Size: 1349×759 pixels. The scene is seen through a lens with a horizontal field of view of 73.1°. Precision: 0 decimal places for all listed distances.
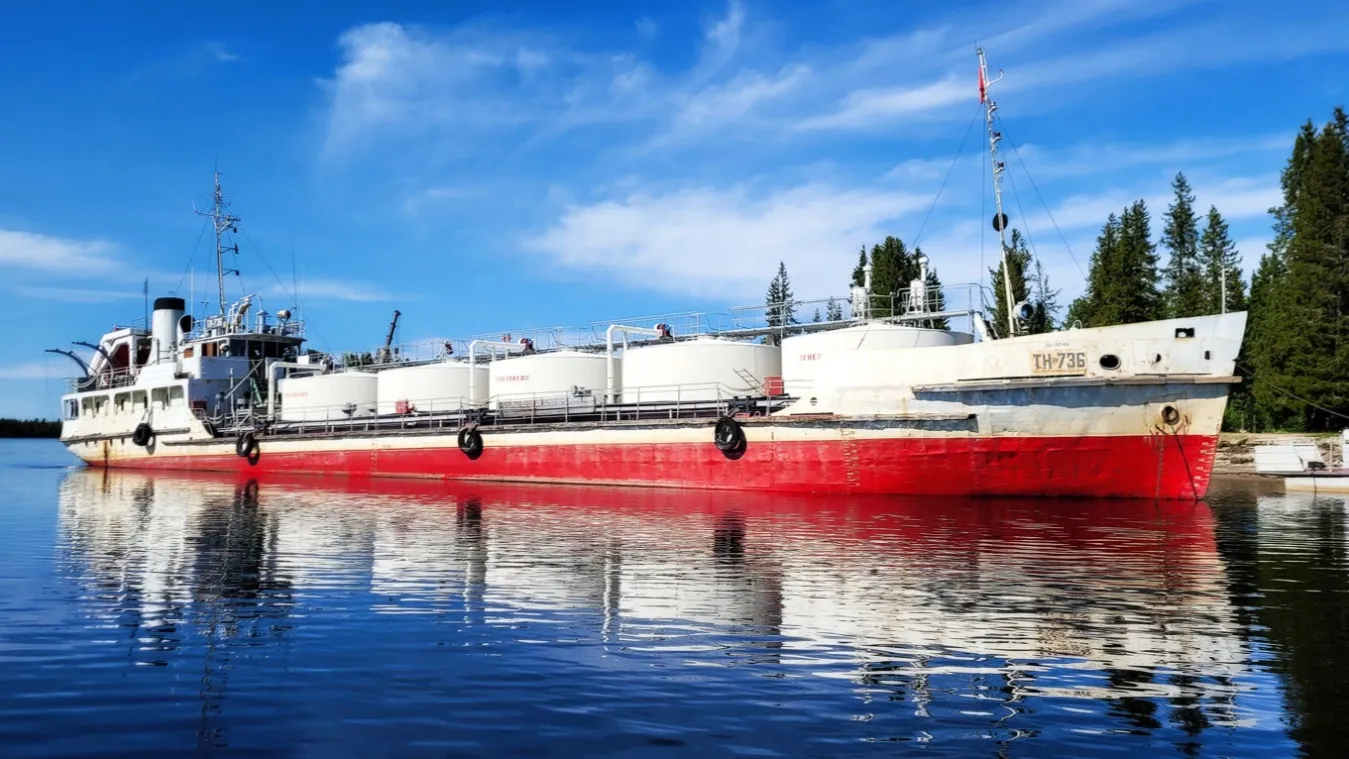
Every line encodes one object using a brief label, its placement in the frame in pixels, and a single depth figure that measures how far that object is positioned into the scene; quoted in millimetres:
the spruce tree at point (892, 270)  77812
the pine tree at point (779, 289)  113106
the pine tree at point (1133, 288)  67375
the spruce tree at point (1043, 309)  89131
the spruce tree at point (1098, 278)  71312
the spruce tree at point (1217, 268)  72938
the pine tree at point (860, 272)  87875
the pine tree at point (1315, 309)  54375
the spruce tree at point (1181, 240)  86875
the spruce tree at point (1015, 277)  78250
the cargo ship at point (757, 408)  27375
